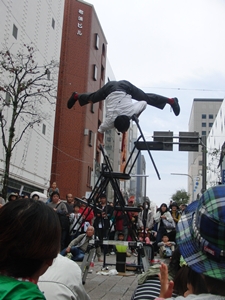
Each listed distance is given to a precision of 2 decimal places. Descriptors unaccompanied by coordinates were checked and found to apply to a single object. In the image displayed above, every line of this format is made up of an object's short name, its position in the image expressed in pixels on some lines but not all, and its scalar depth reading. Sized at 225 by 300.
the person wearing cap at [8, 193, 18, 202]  9.63
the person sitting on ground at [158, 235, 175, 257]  10.15
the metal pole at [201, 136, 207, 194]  13.98
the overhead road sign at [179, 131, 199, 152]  13.93
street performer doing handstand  6.25
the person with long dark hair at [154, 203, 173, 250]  11.60
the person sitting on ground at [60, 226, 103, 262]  7.40
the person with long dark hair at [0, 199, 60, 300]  1.59
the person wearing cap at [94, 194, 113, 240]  6.34
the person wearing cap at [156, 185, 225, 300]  1.33
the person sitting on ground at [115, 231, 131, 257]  11.53
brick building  34.47
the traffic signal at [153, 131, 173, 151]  13.26
